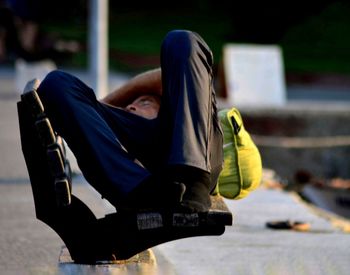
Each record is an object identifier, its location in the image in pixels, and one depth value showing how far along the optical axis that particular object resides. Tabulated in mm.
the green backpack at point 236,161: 11062
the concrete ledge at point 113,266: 10711
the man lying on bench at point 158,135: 9891
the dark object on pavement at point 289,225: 14203
